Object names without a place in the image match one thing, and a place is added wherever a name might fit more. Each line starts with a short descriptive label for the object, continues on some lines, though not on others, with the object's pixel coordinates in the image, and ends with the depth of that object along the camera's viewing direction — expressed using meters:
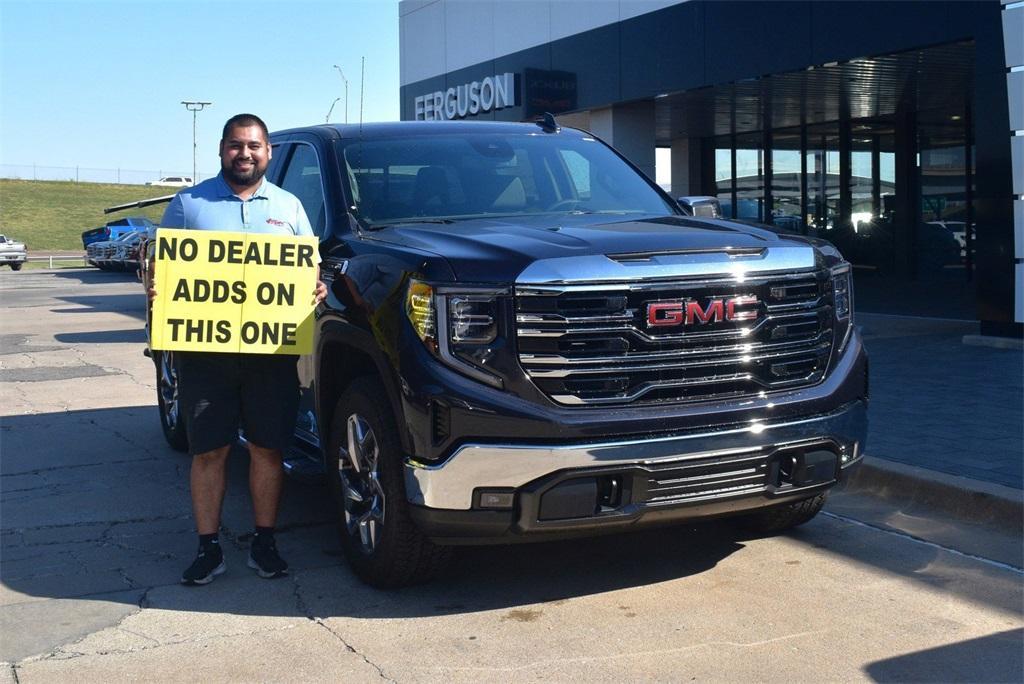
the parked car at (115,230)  40.78
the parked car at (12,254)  45.25
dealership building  12.20
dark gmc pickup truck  4.32
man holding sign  4.93
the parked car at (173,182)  103.75
